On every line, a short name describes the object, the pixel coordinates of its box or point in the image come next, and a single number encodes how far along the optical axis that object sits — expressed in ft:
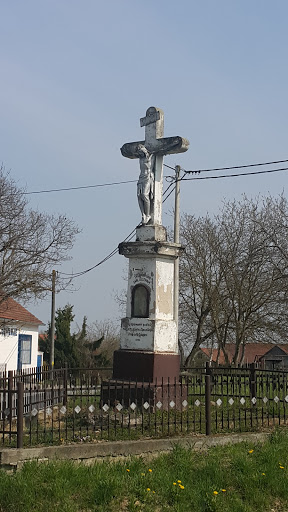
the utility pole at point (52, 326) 86.77
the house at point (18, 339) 101.81
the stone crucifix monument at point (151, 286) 39.17
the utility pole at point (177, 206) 66.18
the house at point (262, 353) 148.70
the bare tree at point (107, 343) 108.58
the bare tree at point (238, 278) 89.66
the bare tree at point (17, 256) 72.79
